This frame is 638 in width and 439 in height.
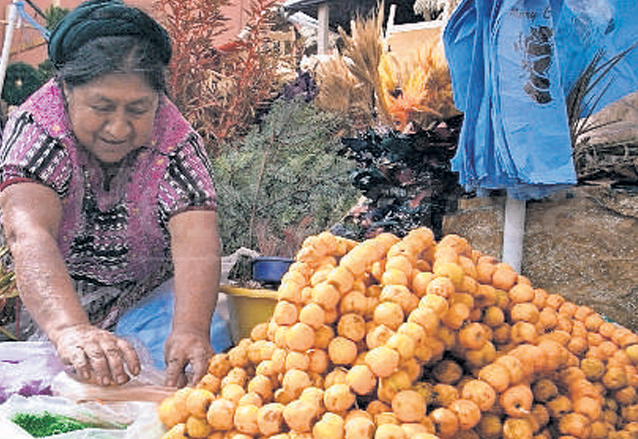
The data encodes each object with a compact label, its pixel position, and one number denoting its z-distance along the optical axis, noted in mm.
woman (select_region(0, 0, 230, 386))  1687
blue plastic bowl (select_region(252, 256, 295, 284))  2082
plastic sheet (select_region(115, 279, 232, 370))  2070
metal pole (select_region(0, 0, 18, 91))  1778
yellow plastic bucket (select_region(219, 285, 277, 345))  1977
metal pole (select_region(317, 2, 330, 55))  3070
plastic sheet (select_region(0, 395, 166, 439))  1413
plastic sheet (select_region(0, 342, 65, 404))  1659
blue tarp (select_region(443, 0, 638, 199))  2064
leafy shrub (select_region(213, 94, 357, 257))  2289
